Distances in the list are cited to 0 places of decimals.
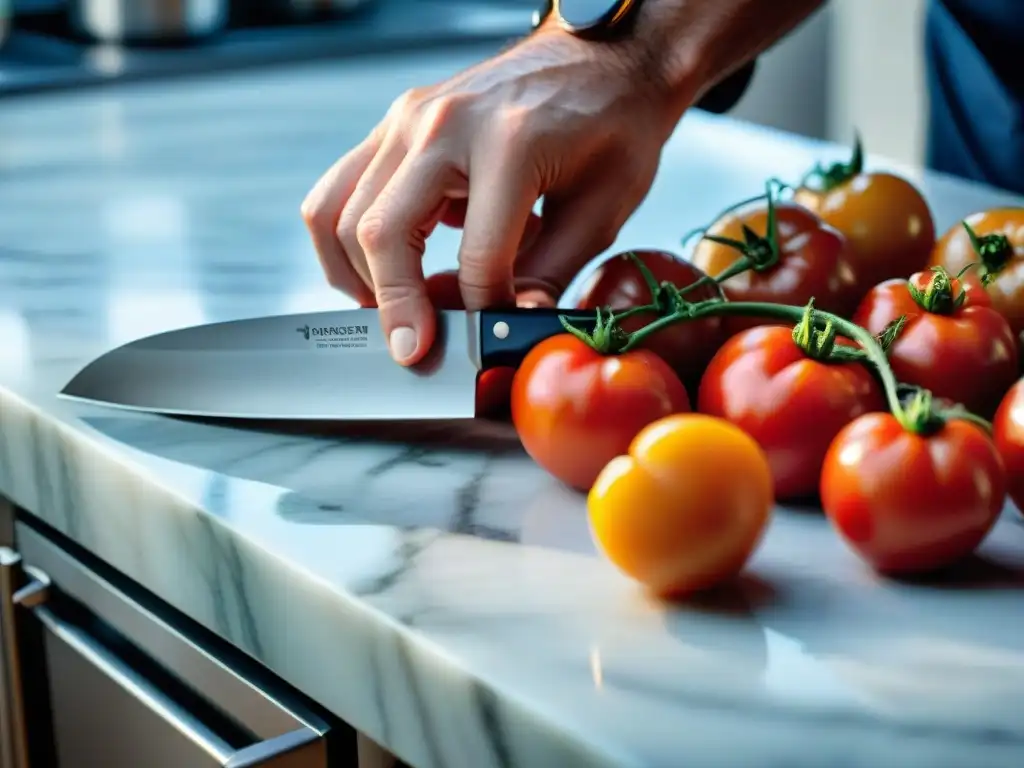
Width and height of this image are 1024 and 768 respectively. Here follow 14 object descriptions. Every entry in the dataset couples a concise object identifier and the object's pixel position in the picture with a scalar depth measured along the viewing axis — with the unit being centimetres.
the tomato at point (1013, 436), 75
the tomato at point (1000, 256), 93
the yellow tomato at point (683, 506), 67
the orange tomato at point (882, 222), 102
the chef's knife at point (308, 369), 88
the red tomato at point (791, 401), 76
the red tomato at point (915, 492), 68
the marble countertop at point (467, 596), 61
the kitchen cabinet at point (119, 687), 78
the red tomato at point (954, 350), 81
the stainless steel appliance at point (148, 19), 210
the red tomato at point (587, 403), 77
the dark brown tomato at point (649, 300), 87
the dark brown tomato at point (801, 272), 92
